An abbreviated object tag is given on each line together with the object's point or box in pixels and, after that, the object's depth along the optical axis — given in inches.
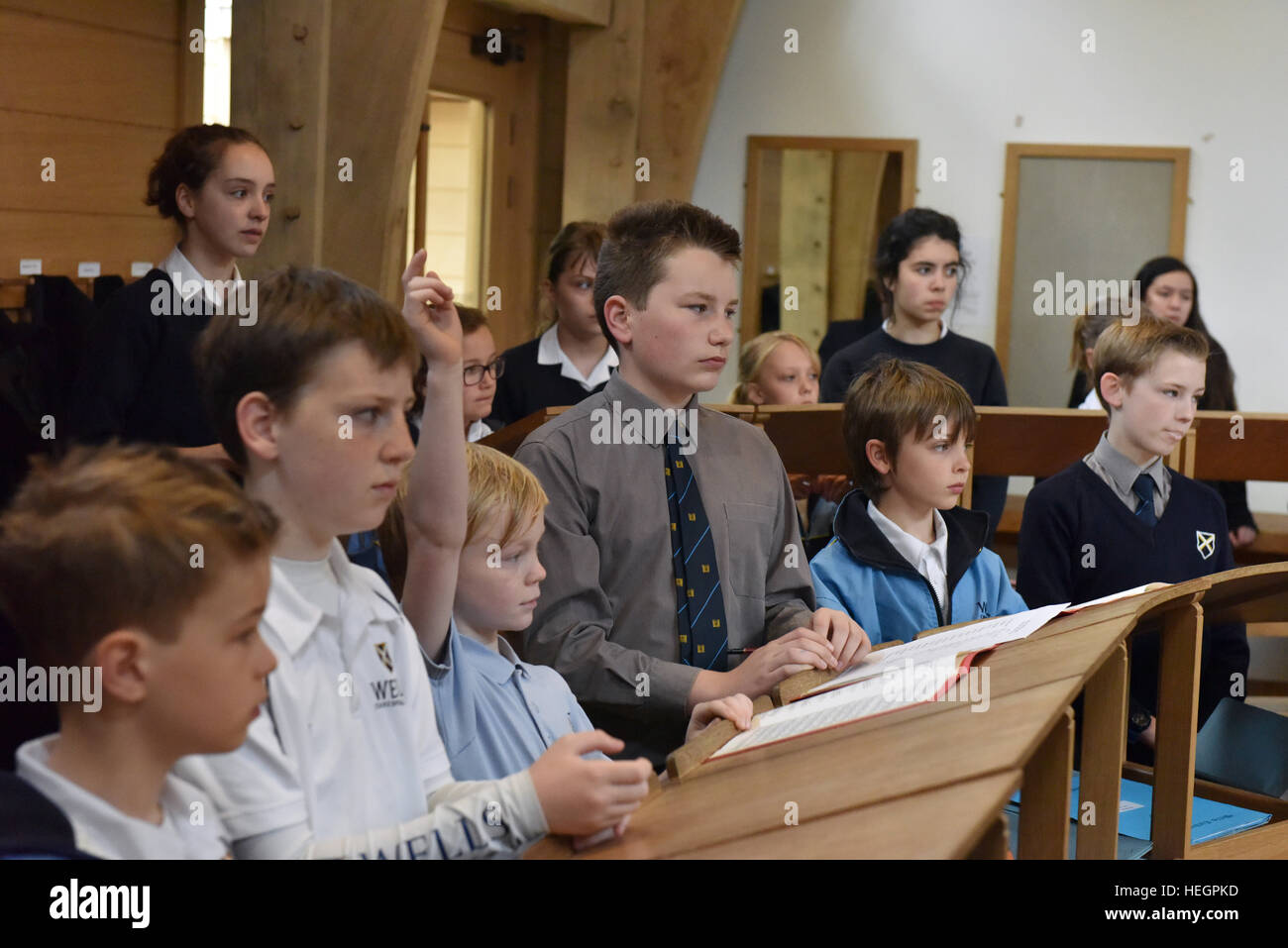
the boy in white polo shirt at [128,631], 41.4
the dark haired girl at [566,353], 149.3
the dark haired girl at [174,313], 100.8
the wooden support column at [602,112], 231.9
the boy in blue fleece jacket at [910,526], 102.0
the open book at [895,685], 59.9
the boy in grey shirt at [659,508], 84.0
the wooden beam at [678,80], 237.9
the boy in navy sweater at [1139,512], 119.2
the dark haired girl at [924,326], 160.4
